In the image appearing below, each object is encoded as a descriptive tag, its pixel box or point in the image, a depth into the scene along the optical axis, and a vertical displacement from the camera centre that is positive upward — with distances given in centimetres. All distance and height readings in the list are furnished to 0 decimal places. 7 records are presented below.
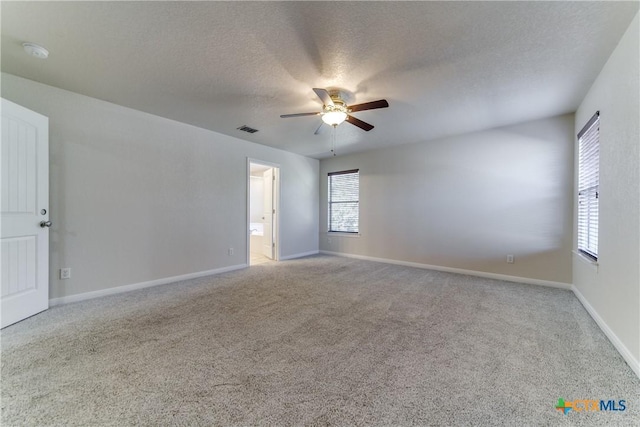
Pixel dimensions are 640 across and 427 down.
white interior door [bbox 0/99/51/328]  227 -8
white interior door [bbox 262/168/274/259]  563 -10
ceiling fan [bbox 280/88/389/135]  256 +108
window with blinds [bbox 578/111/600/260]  263 +32
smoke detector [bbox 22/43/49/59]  205 +130
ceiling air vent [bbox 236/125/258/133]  398 +129
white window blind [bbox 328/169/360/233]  586 +21
